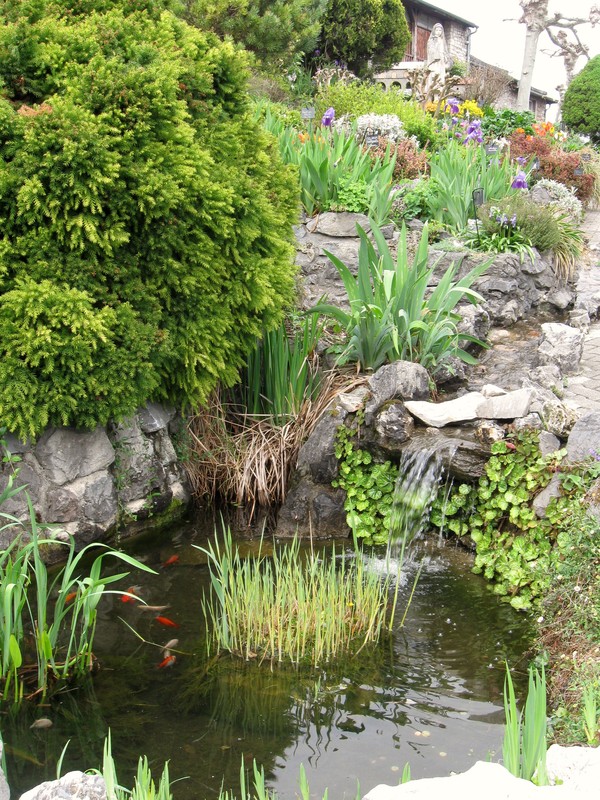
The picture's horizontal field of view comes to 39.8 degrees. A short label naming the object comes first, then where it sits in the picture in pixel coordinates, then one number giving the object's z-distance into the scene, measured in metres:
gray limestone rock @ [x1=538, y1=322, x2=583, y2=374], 6.73
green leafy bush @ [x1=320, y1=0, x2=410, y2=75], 19.27
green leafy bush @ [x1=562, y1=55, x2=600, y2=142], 23.00
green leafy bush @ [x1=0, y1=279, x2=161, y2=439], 4.63
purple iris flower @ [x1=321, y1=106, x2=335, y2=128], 8.30
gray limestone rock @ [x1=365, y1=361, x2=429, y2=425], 5.73
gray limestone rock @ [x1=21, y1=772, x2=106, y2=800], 2.20
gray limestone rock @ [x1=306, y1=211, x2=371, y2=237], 8.28
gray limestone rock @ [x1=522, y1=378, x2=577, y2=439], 5.08
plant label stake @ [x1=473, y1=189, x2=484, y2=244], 8.75
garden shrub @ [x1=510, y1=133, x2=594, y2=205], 12.52
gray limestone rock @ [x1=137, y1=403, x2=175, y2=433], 5.61
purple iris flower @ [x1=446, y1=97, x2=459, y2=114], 10.99
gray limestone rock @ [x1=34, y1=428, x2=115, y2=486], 5.11
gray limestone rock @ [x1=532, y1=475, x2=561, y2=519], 4.81
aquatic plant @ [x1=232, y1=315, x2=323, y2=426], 6.06
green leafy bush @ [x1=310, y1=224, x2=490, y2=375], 6.05
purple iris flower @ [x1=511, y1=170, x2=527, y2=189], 8.28
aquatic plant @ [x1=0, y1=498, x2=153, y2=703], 3.57
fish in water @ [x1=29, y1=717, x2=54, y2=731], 3.52
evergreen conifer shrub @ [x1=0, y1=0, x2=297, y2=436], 4.66
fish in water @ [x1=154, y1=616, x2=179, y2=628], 4.43
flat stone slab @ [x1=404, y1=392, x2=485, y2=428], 5.58
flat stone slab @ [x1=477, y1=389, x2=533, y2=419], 5.28
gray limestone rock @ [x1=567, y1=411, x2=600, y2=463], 4.70
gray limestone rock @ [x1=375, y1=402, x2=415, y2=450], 5.53
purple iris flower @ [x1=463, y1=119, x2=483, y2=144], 9.79
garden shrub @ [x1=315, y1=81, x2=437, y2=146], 11.79
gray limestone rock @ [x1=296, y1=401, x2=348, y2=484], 5.78
